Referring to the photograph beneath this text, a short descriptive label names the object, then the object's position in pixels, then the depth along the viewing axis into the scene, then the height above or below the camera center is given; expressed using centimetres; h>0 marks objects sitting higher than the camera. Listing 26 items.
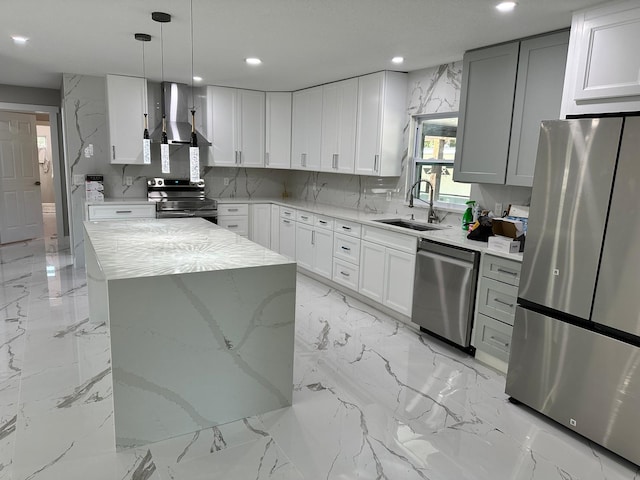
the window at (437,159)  422 +19
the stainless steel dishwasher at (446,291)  320 -86
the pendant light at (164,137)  270 +19
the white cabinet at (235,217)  569 -61
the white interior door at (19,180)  670 -27
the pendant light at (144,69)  294 +101
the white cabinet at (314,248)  490 -87
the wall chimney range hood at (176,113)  533 +68
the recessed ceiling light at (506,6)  254 +102
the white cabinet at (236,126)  568 +59
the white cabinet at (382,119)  445 +58
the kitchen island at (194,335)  209 -85
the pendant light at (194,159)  254 +6
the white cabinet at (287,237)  555 -83
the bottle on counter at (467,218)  382 -34
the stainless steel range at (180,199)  530 -39
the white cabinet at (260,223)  589 -69
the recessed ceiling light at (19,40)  360 +102
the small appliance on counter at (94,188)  514 -27
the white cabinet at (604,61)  233 +68
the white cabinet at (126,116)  507 +59
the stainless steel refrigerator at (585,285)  212 -53
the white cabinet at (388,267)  379 -83
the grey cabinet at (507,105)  301 +55
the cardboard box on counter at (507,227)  297 -32
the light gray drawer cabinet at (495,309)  291 -88
